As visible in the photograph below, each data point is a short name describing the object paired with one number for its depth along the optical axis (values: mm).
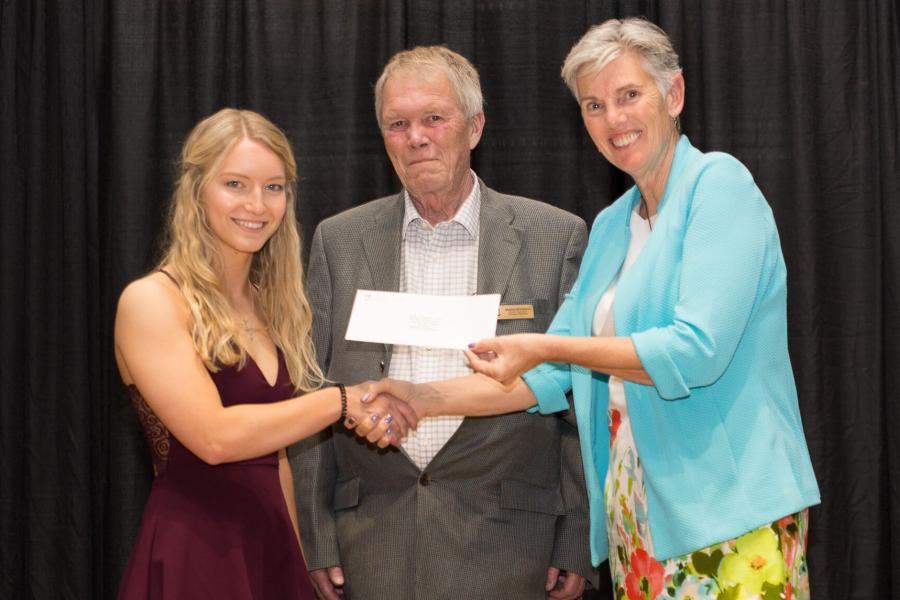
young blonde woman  2268
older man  2781
